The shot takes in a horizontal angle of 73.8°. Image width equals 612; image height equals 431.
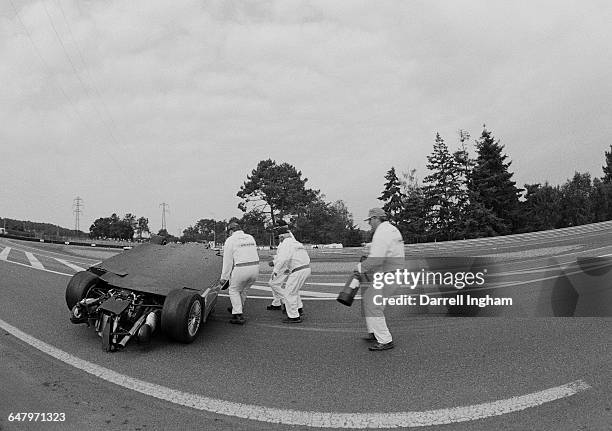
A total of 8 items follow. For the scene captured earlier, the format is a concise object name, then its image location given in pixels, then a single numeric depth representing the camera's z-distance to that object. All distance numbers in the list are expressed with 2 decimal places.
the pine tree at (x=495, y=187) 53.84
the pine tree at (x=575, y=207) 60.44
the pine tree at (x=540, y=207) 57.31
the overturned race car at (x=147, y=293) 5.05
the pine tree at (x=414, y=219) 58.72
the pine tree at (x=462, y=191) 54.28
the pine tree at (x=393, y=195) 64.69
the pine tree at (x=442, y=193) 56.83
